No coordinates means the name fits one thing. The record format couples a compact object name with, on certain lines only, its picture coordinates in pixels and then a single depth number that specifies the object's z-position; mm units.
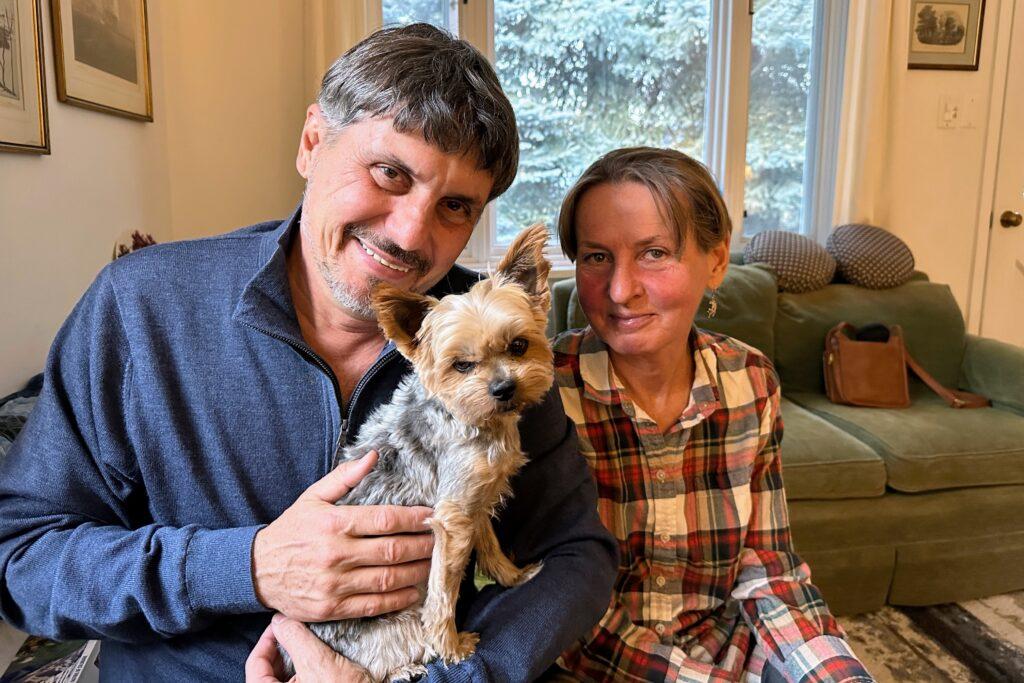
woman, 1405
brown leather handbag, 3346
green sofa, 2766
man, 983
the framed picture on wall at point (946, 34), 4176
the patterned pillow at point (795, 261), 3699
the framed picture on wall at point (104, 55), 2059
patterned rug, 2527
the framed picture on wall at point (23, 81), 1736
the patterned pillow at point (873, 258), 3773
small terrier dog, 992
